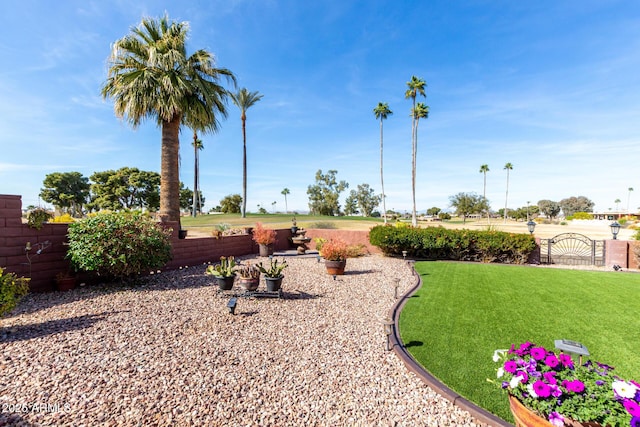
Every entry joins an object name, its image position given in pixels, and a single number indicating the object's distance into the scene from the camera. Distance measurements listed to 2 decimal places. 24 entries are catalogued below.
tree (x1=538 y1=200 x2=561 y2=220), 73.25
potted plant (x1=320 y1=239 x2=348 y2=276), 7.34
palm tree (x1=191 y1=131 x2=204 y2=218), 30.62
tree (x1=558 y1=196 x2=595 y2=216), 78.06
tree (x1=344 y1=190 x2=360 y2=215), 54.69
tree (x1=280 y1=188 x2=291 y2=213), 70.09
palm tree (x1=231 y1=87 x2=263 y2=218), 25.95
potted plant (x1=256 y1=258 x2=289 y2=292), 5.30
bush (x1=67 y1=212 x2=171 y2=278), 5.27
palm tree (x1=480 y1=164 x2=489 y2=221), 52.43
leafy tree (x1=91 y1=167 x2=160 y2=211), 33.03
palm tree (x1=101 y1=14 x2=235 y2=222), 7.91
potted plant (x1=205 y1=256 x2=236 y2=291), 5.29
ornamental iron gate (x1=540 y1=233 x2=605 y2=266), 9.30
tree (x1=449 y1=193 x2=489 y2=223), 49.00
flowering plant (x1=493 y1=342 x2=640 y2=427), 1.43
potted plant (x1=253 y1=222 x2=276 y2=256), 10.81
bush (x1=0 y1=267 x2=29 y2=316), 3.40
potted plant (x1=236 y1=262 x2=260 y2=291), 5.33
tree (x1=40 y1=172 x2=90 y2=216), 37.25
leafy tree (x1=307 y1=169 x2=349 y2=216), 48.91
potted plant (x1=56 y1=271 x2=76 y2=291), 5.35
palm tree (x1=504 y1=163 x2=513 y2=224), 55.33
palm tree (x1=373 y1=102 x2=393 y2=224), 32.34
